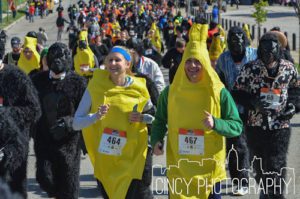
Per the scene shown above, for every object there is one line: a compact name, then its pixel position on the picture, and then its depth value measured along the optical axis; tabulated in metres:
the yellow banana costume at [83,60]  17.45
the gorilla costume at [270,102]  9.27
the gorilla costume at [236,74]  11.35
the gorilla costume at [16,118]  8.09
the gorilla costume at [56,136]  9.12
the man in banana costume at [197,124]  7.29
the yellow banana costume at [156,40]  33.57
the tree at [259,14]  38.96
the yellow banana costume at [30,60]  15.85
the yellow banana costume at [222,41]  17.39
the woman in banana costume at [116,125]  7.94
